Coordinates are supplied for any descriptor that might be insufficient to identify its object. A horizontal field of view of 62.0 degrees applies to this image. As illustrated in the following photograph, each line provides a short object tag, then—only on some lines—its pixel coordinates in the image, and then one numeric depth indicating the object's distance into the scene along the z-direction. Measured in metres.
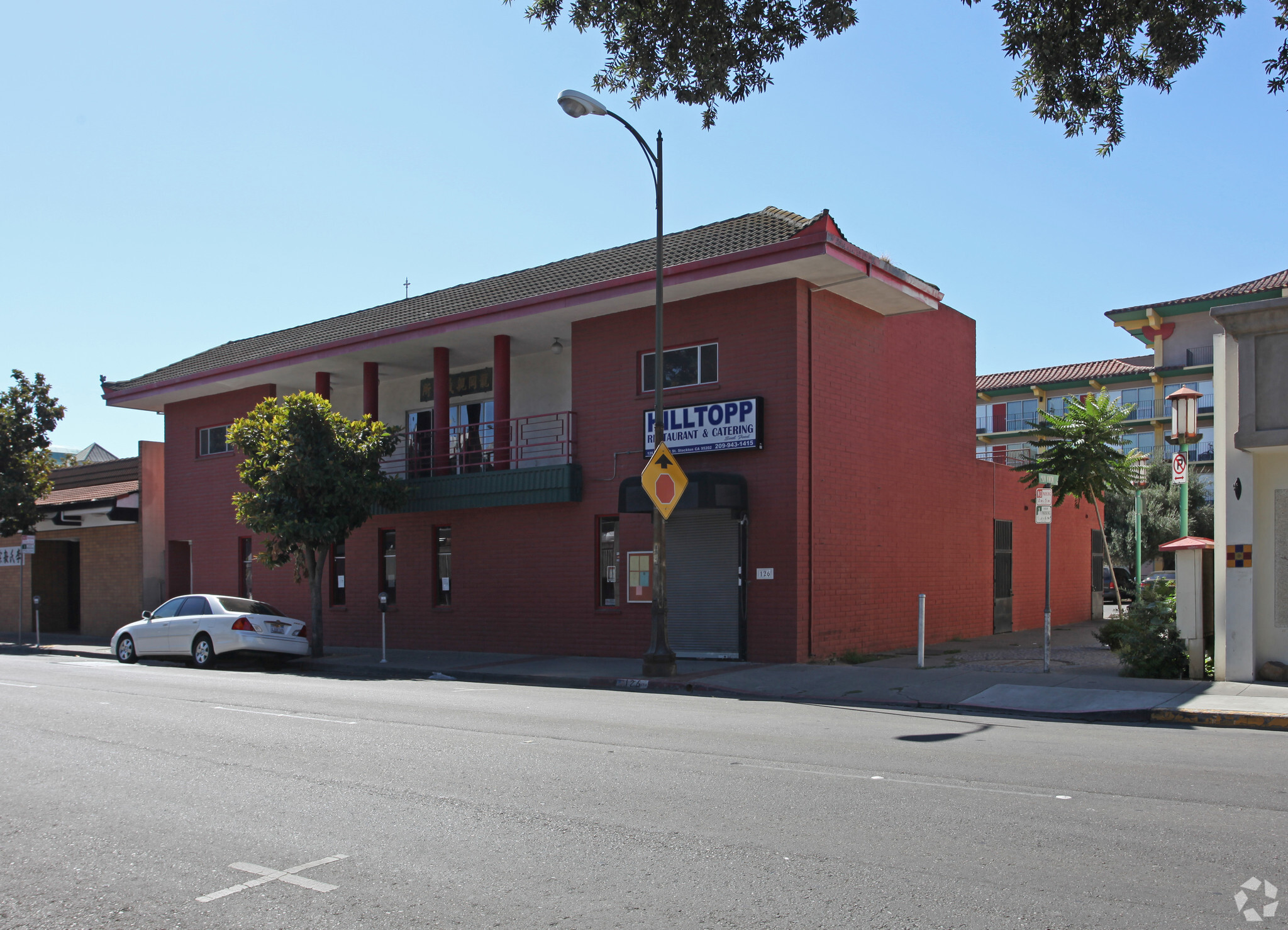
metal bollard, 16.47
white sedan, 20.22
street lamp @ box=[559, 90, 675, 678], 16.42
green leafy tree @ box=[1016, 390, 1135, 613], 21.94
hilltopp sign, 18.05
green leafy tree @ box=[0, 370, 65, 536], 29.25
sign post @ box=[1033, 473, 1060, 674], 15.02
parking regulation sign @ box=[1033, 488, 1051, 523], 15.05
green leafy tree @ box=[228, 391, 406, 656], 20.94
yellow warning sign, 16.42
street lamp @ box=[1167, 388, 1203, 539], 17.66
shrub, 14.46
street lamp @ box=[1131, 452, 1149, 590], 23.84
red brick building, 17.97
